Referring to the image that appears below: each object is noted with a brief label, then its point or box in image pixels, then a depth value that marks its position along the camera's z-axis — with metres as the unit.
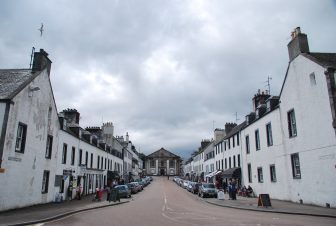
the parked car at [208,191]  32.52
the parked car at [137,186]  43.09
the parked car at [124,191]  32.94
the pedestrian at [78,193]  28.45
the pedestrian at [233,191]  27.85
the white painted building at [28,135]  17.83
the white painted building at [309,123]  18.31
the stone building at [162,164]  130.12
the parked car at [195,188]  40.54
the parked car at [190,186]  45.25
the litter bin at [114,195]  26.20
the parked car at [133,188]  40.94
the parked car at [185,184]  51.69
